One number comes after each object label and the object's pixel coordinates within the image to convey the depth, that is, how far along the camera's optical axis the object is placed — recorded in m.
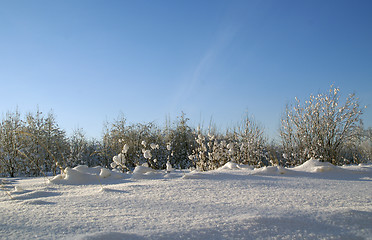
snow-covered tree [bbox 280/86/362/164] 6.09
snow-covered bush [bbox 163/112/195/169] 8.31
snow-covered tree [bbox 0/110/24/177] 5.72
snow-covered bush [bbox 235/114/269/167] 5.92
